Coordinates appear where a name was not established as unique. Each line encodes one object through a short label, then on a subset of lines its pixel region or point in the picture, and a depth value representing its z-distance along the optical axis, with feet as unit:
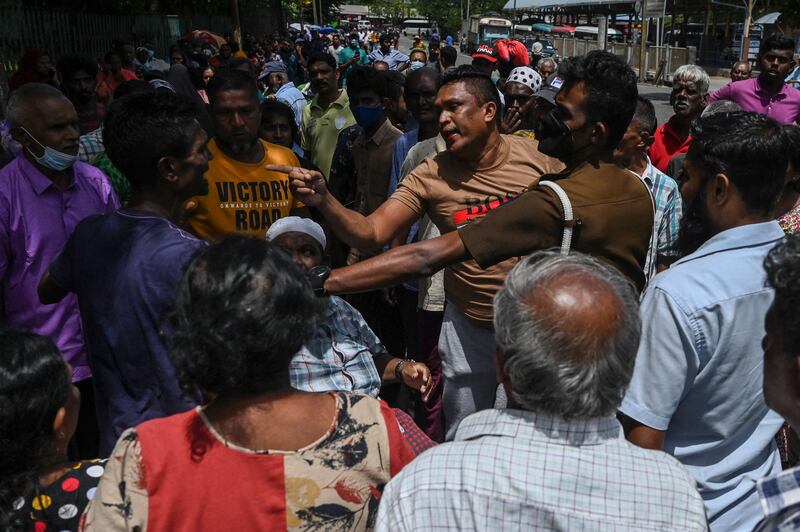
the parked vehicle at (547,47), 109.50
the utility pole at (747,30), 91.30
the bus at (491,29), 146.90
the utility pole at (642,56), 101.61
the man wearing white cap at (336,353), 8.76
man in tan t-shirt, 10.35
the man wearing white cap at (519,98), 19.98
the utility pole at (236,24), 67.69
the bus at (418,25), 249.59
